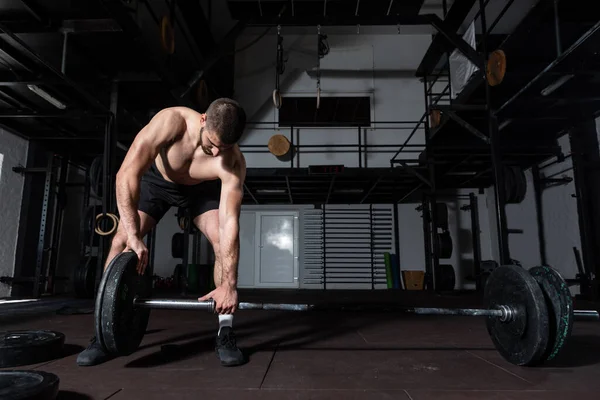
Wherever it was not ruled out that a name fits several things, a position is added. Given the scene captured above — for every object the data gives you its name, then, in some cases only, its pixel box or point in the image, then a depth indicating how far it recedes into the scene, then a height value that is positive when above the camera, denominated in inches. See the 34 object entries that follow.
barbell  43.0 -6.7
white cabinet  235.0 +3.3
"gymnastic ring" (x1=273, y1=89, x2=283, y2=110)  152.8 +63.5
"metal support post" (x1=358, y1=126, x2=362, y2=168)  203.7 +58.2
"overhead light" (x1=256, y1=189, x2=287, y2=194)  210.3 +35.5
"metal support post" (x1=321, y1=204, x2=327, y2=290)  227.2 +2.5
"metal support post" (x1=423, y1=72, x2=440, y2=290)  157.9 +22.0
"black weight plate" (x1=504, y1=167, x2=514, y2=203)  142.4 +26.4
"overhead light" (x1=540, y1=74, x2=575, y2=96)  109.1 +50.9
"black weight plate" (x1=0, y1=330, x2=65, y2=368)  46.1 -11.8
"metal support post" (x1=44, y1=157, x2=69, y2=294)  161.6 +13.5
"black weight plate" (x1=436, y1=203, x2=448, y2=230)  165.9 +16.7
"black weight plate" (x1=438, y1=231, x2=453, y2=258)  163.3 +4.4
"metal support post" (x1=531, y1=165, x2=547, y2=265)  181.6 +20.2
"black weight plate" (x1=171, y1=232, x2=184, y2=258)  195.5 +4.7
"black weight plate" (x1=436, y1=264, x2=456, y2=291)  168.4 -10.1
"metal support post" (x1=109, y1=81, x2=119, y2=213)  108.1 +33.5
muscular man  47.4 +10.6
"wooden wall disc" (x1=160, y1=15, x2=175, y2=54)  125.3 +73.9
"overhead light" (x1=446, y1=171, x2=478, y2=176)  196.2 +42.9
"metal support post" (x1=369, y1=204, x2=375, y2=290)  226.0 +3.5
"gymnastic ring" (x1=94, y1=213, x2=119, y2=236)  90.3 +8.3
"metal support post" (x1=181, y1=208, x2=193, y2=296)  153.6 +0.3
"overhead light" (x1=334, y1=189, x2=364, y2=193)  210.8 +35.8
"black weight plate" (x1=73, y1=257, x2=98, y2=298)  136.8 -8.8
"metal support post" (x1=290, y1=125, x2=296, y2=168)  217.5 +62.2
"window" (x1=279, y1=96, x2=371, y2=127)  235.1 +91.0
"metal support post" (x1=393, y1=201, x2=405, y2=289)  226.4 +11.2
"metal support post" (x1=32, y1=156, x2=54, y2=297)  147.4 +8.1
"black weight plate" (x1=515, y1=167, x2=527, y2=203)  143.6 +25.9
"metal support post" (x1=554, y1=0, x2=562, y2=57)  79.4 +47.8
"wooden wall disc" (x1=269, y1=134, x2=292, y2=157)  215.2 +61.9
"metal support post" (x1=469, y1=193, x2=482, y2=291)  193.0 +12.6
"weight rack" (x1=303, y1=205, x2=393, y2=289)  230.4 +6.1
